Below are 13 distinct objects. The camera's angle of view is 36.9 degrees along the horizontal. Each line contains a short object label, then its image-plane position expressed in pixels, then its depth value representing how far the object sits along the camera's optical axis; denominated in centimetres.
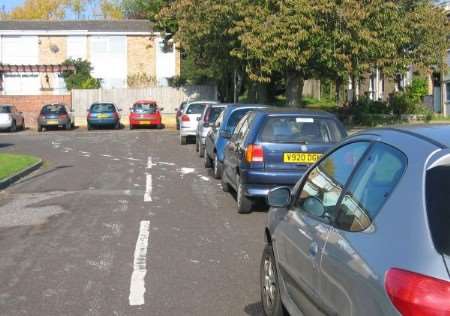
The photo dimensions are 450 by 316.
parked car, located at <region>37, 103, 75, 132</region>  3606
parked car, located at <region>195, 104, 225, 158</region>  1945
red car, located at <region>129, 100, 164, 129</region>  3600
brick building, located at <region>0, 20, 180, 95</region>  5169
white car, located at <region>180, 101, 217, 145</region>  2498
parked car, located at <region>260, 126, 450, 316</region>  285
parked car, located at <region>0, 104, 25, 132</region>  3569
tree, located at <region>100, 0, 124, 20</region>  8619
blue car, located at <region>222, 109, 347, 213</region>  1009
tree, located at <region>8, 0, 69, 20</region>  8338
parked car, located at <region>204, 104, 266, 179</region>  1430
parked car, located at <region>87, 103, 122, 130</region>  3616
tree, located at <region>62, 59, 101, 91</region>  4616
